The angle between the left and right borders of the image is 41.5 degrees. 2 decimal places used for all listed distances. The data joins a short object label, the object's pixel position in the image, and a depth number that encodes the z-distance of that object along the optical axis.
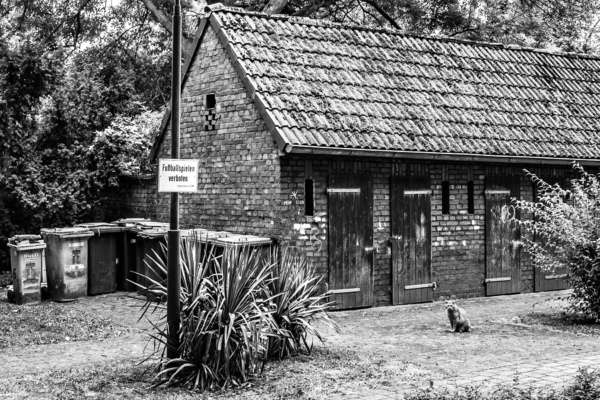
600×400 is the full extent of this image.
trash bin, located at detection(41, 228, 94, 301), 14.63
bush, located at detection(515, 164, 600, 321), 12.23
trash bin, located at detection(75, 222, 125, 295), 15.37
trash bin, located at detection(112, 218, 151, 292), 16.02
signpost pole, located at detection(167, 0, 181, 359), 8.59
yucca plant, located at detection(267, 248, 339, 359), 9.64
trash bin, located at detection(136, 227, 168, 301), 15.32
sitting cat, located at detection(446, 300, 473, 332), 11.73
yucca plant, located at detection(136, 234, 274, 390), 8.41
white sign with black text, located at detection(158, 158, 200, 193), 8.67
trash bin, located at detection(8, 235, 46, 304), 14.17
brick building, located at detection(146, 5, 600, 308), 14.28
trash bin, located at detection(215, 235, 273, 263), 13.17
